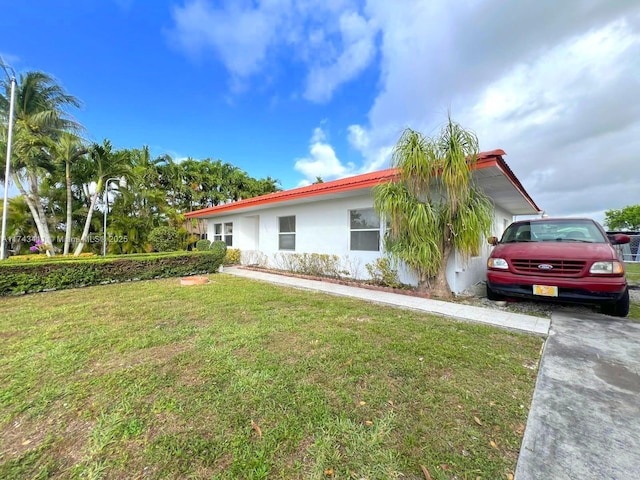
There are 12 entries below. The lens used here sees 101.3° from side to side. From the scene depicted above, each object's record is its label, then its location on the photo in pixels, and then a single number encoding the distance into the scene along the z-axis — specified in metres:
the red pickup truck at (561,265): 4.06
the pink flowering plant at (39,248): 12.13
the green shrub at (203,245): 12.70
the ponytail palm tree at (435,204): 5.08
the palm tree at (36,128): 10.47
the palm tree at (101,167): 11.48
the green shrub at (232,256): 12.22
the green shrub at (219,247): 9.79
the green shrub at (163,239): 12.05
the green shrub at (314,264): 8.04
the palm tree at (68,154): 11.00
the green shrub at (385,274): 6.61
